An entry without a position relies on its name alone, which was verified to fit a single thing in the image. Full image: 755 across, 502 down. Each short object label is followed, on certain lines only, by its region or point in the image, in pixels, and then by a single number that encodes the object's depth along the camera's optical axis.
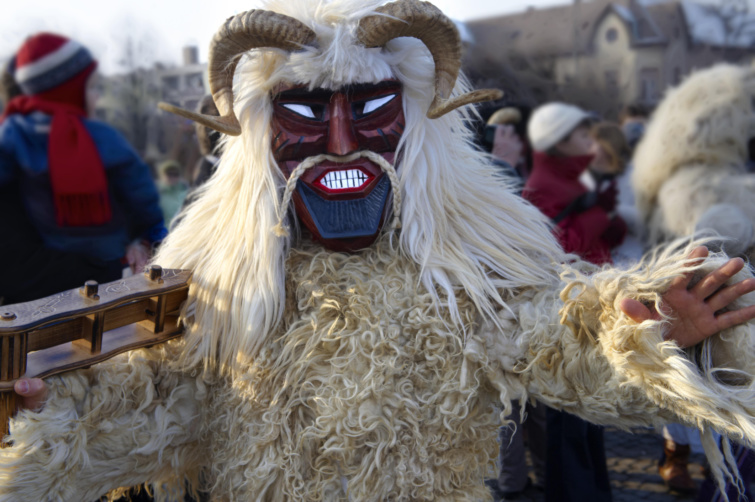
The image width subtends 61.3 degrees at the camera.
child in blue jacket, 2.72
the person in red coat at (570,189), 3.34
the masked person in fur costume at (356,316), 1.55
